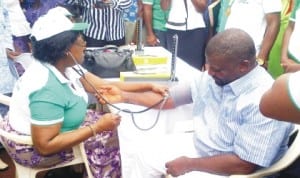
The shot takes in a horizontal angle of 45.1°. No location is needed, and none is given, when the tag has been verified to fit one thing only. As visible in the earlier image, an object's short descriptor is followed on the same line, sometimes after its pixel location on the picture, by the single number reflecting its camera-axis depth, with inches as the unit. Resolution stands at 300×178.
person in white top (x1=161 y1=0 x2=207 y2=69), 117.3
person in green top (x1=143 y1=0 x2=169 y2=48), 122.3
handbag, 86.4
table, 67.7
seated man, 54.4
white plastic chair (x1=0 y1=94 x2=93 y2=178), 66.4
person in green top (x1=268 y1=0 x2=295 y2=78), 100.3
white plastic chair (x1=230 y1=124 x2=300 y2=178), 54.3
